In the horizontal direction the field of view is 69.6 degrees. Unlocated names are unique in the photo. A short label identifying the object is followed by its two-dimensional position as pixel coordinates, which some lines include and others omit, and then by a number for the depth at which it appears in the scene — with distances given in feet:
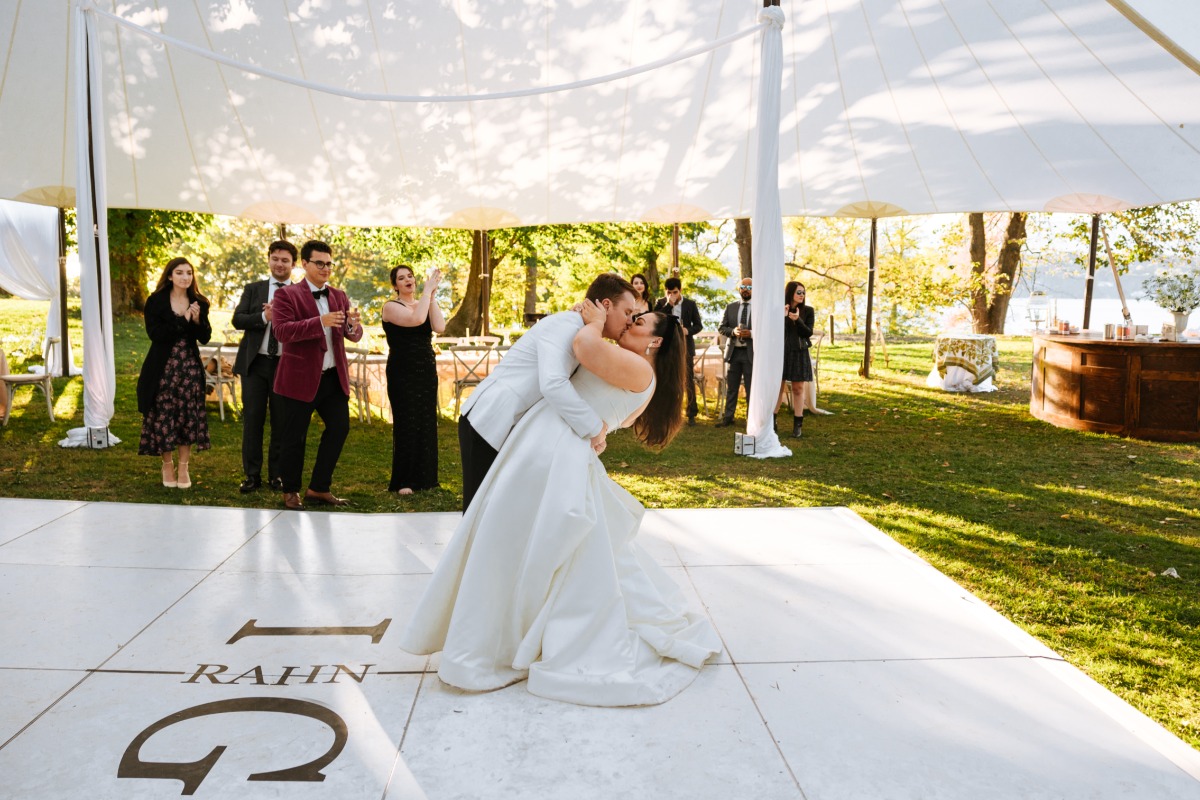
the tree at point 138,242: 46.26
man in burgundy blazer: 16.58
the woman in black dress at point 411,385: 18.26
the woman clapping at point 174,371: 18.03
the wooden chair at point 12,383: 26.50
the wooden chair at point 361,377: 28.60
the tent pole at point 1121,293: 29.22
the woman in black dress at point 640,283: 27.88
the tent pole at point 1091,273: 33.68
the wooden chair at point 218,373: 28.66
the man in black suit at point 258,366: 18.78
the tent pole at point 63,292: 36.86
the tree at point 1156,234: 43.11
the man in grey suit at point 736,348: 29.04
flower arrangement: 27.94
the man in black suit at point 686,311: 28.73
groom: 9.32
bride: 9.04
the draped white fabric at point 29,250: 40.14
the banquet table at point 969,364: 39.34
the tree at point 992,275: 52.16
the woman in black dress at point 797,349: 27.40
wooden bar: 26.50
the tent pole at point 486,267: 35.50
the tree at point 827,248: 76.23
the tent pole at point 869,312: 40.70
